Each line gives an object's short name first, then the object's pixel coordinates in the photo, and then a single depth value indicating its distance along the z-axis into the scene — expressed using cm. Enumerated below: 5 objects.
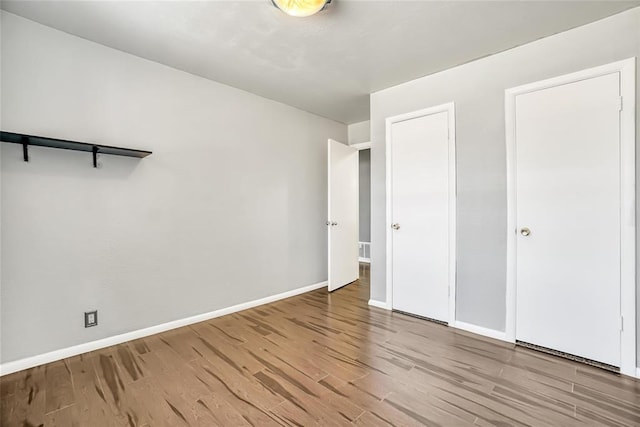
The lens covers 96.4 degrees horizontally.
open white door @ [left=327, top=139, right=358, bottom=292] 395
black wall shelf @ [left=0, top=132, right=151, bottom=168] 193
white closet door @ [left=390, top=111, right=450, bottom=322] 292
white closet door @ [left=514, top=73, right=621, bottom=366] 208
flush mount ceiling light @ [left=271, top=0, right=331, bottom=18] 178
